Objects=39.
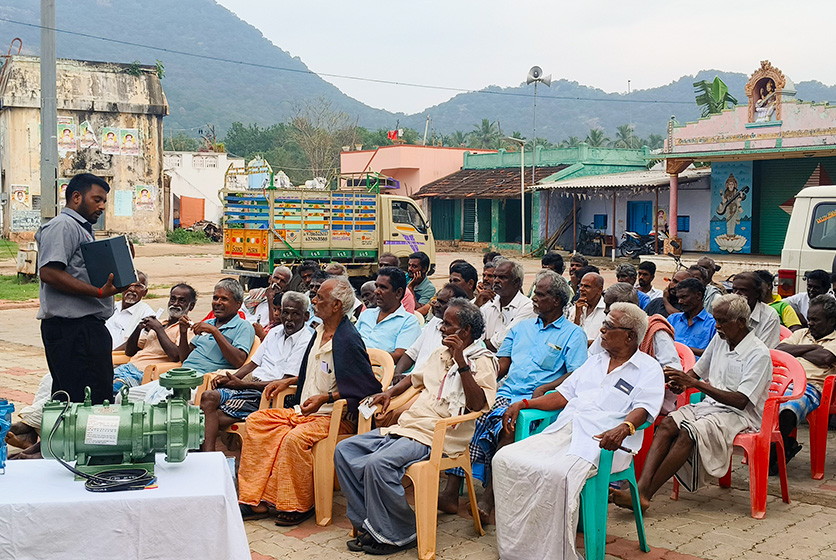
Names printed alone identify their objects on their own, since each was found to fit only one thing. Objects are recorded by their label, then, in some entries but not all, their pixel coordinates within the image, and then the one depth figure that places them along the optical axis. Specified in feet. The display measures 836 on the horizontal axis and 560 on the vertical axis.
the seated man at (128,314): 22.27
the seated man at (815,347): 18.60
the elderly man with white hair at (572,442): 13.09
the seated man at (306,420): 15.65
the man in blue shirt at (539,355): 15.99
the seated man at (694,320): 19.97
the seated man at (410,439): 14.26
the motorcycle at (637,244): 82.43
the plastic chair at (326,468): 15.66
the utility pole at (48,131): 51.19
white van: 30.63
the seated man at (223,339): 19.38
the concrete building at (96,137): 94.48
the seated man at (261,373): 17.70
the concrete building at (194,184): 125.70
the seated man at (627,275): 24.67
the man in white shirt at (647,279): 25.81
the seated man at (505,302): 20.52
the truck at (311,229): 50.39
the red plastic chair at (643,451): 16.60
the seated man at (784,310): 22.98
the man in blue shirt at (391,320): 20.11
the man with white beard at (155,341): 20.49
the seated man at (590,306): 19.95
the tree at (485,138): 237.45
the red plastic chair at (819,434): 17.88
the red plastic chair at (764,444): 15.52
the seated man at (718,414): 15.42
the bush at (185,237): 109.91
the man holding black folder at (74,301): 14.23
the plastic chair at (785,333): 21.42
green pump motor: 9.45
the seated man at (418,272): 25.98
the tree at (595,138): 198.27
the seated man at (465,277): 22.11
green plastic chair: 13.12
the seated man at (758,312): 20.18
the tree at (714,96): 89.04
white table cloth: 8.86
